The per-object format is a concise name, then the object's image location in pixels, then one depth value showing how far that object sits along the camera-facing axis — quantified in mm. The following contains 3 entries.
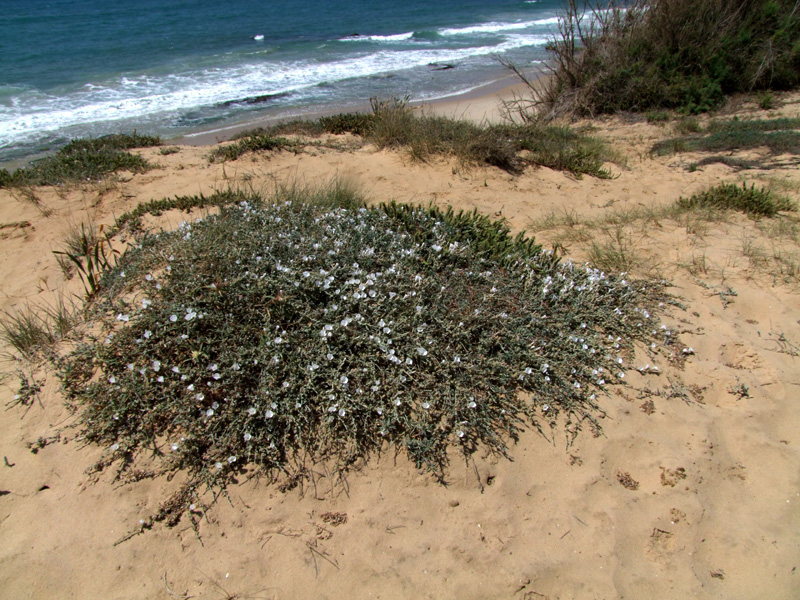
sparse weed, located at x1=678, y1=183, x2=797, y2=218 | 5234
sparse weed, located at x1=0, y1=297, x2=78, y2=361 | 3316
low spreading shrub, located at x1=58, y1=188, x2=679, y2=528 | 2789
